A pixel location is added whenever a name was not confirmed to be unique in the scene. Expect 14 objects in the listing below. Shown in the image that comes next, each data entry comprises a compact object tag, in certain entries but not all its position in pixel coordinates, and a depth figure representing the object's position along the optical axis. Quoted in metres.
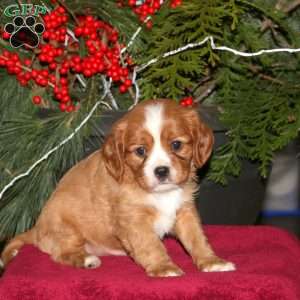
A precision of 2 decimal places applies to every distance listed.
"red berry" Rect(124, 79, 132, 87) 3.30
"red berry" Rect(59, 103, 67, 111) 3.29
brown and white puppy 2.75
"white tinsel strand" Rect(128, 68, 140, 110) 3.35
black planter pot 3.44
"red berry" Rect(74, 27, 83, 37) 3.14
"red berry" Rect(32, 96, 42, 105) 3.34
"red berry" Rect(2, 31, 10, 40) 3.32
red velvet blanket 2.38
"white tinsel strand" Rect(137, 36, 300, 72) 3.08
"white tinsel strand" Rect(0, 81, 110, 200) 3.18
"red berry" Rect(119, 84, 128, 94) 3.34
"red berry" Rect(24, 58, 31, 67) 3.31
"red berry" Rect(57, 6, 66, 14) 3.23
